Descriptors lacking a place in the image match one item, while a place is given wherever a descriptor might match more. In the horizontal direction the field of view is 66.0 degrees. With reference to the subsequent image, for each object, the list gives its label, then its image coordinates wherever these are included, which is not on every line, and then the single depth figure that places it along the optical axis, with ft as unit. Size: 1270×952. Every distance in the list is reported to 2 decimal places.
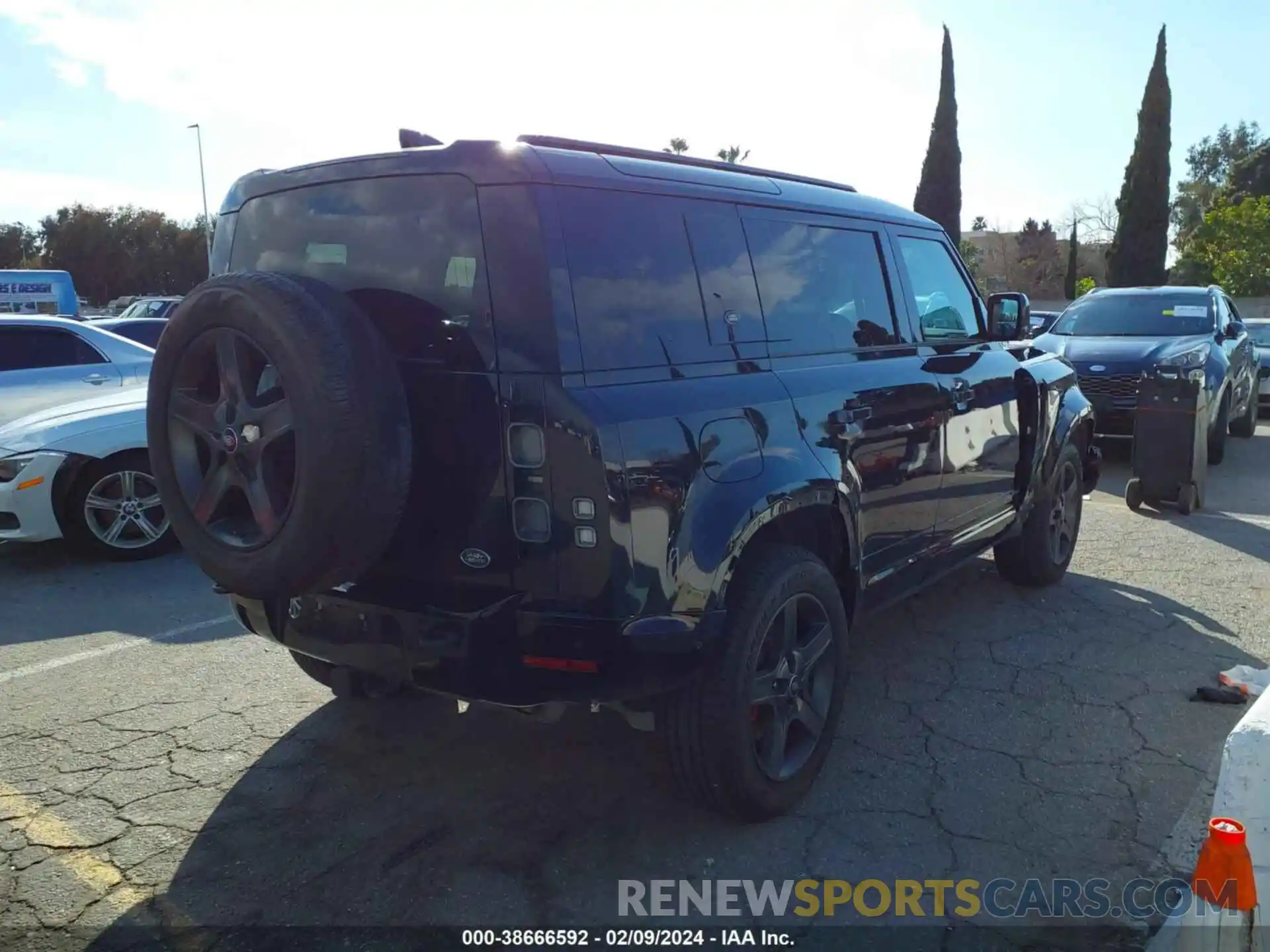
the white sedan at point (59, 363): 25.29
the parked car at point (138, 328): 35.29
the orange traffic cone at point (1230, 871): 6.56
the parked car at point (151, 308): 80.53
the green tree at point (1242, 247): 102.12
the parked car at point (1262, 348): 46.78
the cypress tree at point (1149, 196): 106.83
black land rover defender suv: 8.58
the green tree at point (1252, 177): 146.61
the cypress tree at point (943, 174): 108.17
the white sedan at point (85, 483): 19.94
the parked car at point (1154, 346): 31.37
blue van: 74.28
